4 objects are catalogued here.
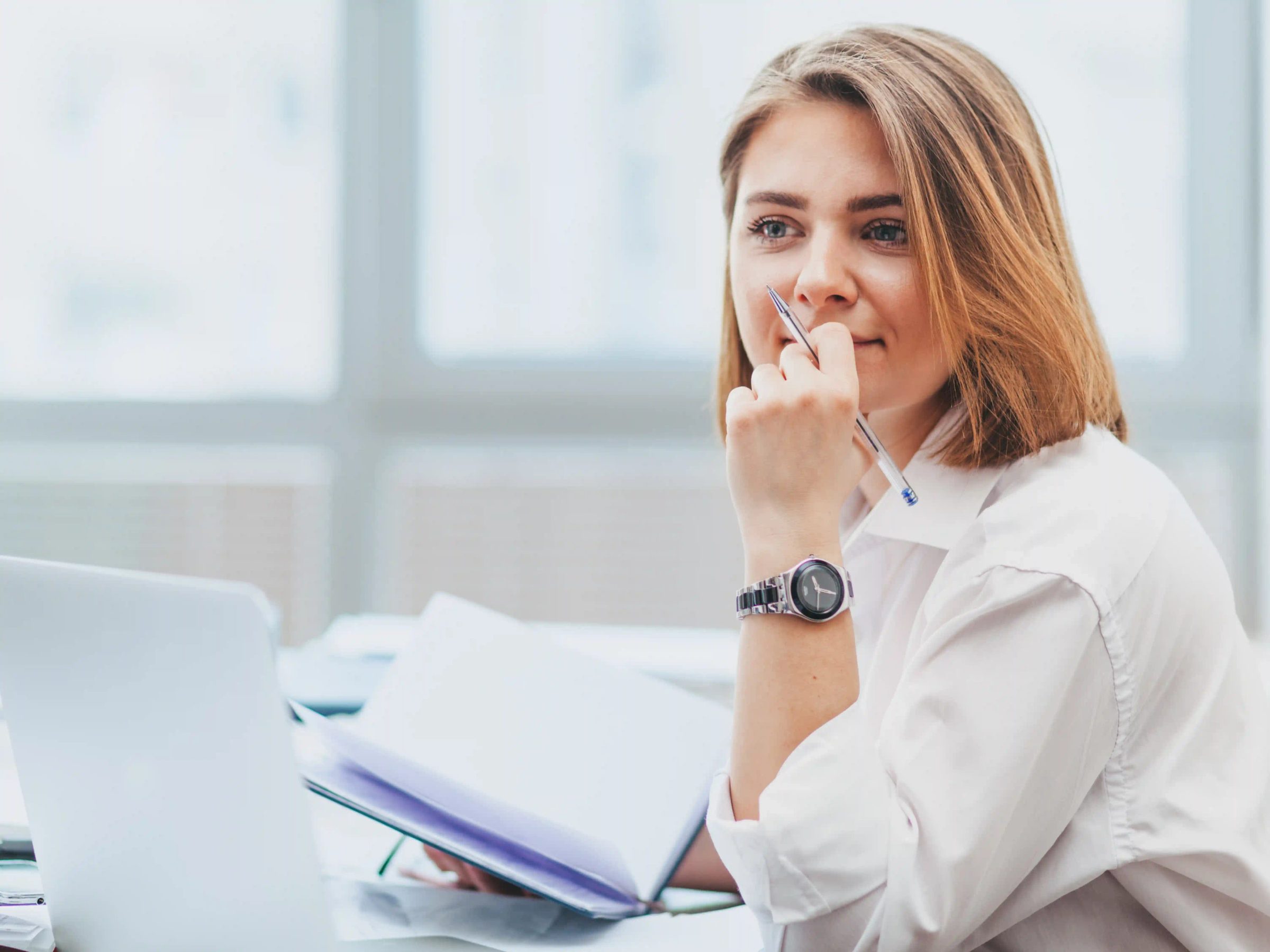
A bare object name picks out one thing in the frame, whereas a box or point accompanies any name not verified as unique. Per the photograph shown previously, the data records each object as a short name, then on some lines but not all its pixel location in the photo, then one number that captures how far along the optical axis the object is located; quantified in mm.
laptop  1388
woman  1516
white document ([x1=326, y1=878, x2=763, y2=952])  1557
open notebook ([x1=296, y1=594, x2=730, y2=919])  1541
